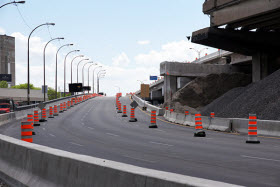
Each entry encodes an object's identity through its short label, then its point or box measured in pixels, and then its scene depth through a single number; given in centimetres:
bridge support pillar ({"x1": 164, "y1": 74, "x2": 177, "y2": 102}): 6053
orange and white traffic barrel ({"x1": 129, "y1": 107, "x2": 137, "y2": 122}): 3647
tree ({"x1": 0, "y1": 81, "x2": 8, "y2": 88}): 17772
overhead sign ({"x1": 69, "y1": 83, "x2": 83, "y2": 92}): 10119
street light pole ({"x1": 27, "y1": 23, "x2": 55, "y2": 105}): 4822
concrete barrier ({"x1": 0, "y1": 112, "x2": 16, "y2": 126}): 3364
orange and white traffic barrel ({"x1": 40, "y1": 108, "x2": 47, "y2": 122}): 3719
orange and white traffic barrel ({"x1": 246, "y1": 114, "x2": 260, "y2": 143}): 1698
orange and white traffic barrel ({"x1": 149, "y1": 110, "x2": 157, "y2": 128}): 2880
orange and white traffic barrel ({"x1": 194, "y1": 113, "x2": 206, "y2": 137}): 2100
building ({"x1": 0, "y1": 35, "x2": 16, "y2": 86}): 16592
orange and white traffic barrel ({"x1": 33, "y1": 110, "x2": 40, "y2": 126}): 3192
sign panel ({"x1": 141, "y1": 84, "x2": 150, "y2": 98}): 5638
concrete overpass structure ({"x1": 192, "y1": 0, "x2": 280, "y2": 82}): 3394
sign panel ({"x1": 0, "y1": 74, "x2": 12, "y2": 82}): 16576
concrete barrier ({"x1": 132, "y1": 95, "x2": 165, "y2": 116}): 4781
